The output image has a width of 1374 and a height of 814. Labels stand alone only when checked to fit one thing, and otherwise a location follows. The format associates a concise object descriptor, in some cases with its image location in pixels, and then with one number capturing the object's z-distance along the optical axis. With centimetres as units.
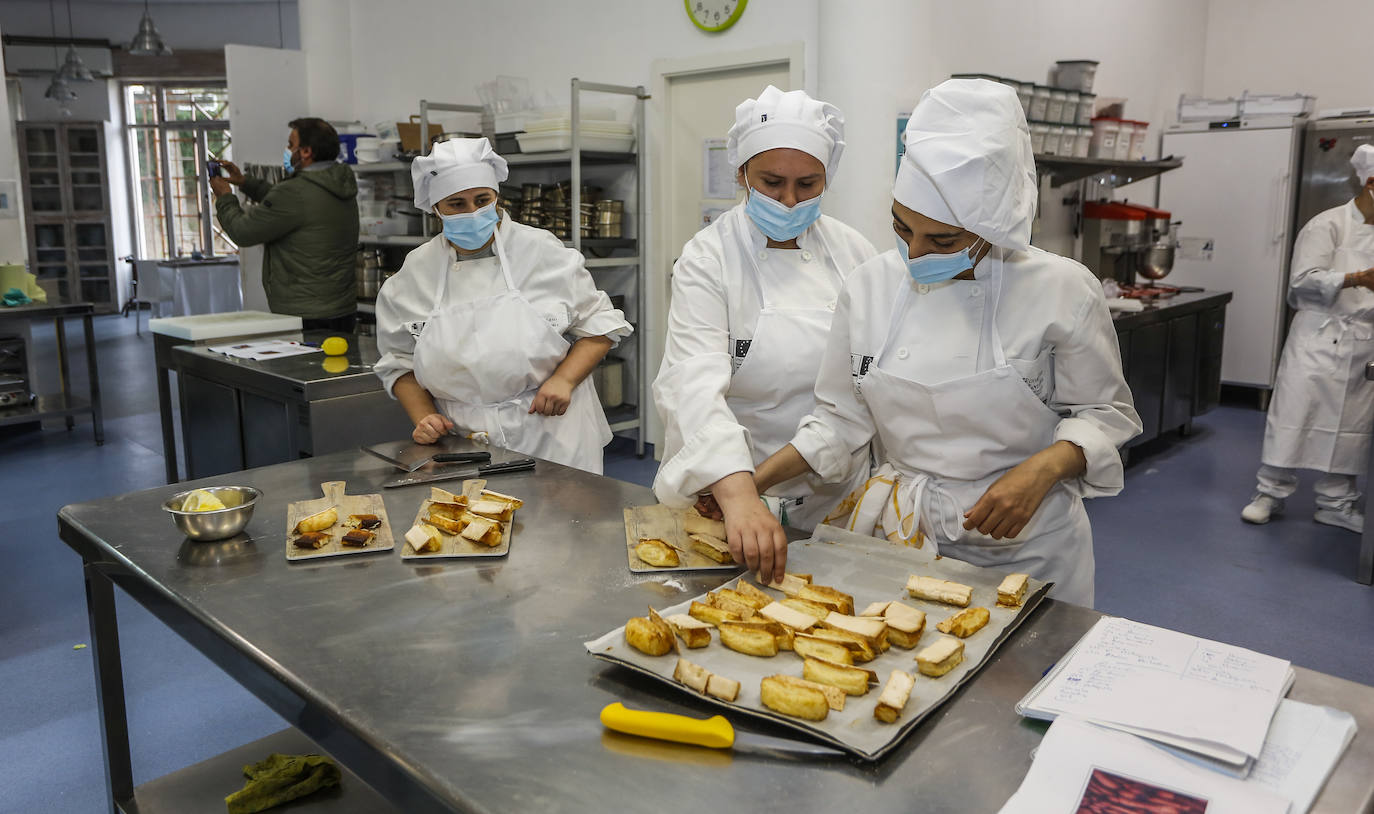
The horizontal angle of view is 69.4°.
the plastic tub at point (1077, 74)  541
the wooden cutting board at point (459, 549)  161
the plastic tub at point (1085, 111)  523
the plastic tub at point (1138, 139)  573
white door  479
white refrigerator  670
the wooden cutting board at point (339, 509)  163
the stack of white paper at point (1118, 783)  90
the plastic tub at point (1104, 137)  554
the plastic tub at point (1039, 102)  486
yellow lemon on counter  374
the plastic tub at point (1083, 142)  523
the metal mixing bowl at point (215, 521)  167
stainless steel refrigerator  639
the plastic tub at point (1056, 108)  499
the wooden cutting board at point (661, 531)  155
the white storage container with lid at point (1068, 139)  509
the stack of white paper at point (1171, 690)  99
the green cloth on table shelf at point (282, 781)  162
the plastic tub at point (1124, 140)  564
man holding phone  505
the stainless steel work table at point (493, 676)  98
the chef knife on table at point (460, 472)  206
